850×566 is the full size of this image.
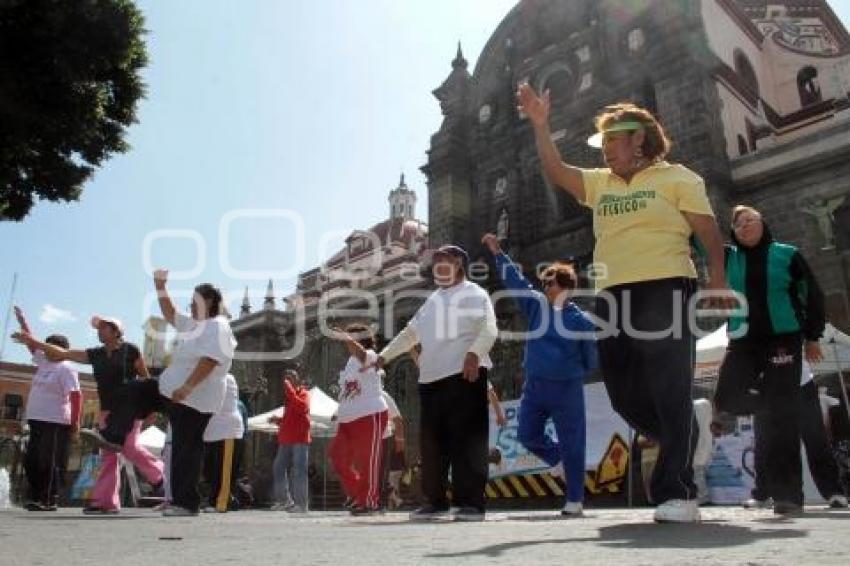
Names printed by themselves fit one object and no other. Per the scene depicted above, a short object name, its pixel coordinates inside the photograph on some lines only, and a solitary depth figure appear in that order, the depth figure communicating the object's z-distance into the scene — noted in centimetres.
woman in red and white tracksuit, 627
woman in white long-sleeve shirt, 448
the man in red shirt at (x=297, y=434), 914
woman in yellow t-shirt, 323
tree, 770
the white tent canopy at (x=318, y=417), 1454
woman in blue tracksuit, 511
